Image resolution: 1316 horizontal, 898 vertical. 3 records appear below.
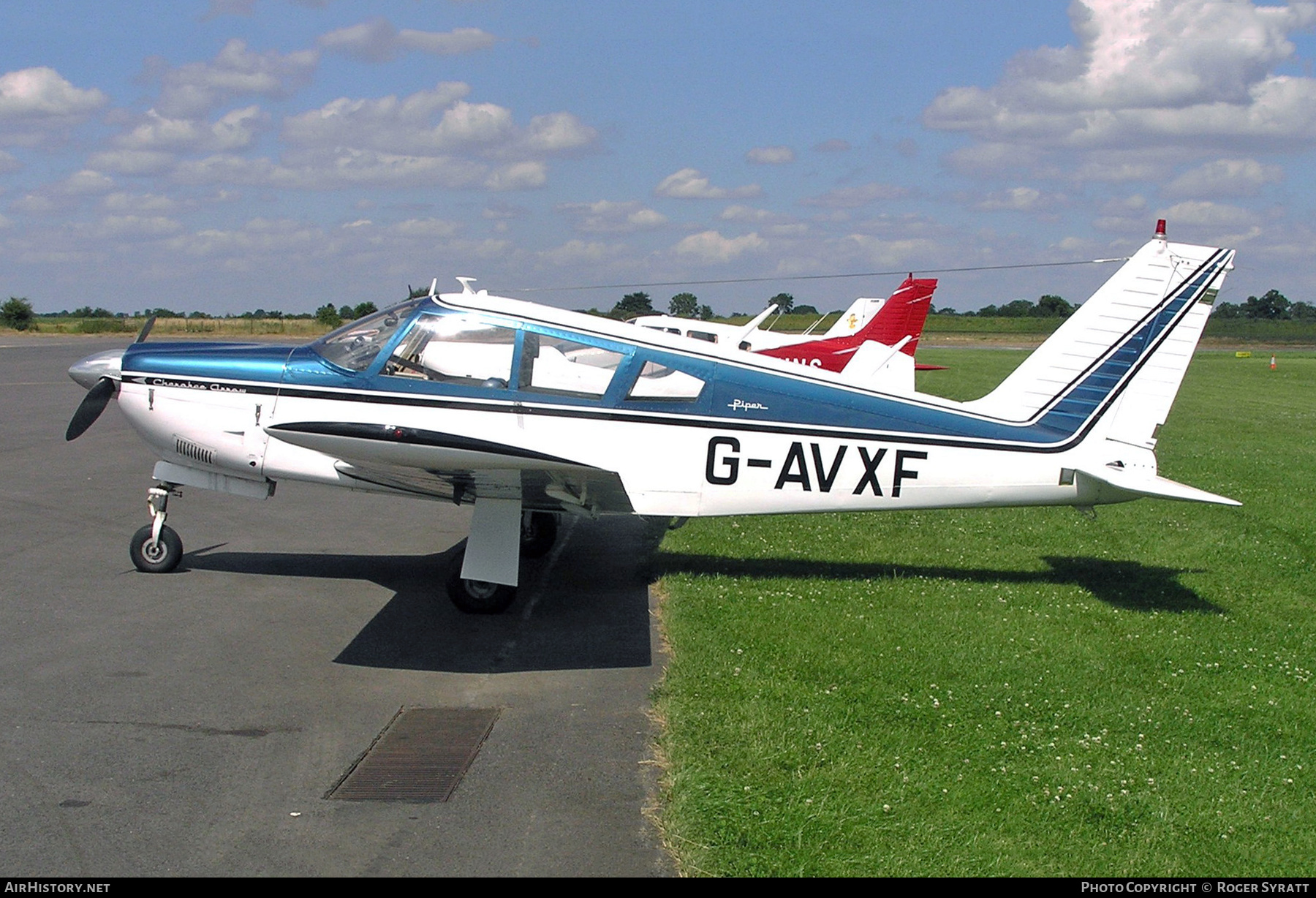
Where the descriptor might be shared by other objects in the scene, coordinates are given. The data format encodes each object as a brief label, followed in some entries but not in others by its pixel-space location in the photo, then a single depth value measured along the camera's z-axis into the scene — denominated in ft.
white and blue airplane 25.26
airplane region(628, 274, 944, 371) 80.02
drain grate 16.11
